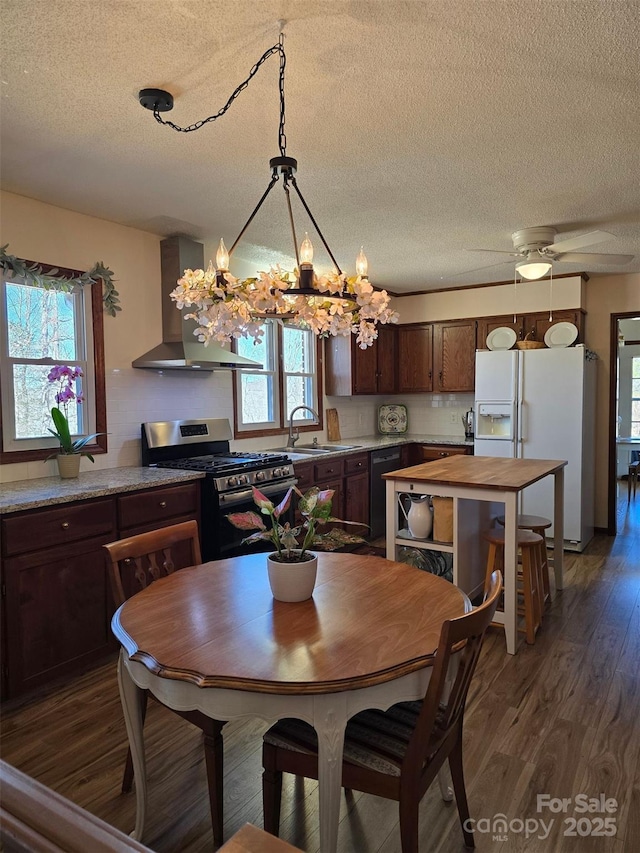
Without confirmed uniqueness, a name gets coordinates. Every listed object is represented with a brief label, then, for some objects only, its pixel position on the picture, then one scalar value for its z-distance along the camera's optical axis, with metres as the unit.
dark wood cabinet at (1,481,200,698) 2.53
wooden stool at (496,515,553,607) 3.44
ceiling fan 3.58
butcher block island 3.03
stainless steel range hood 3.72
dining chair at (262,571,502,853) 1.35
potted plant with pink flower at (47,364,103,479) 3.12
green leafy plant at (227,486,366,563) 1.71
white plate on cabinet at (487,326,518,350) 5.55
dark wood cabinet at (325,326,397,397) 5.60
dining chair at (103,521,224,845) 1.72
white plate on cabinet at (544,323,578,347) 5.19
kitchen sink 5.00
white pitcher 3.30
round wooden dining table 1.32
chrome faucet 5.03
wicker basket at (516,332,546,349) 5.07
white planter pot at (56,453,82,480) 3.14
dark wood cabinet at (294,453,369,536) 4.38
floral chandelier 1.92
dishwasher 5.26
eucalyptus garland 3.03
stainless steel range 3.40
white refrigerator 4.79
